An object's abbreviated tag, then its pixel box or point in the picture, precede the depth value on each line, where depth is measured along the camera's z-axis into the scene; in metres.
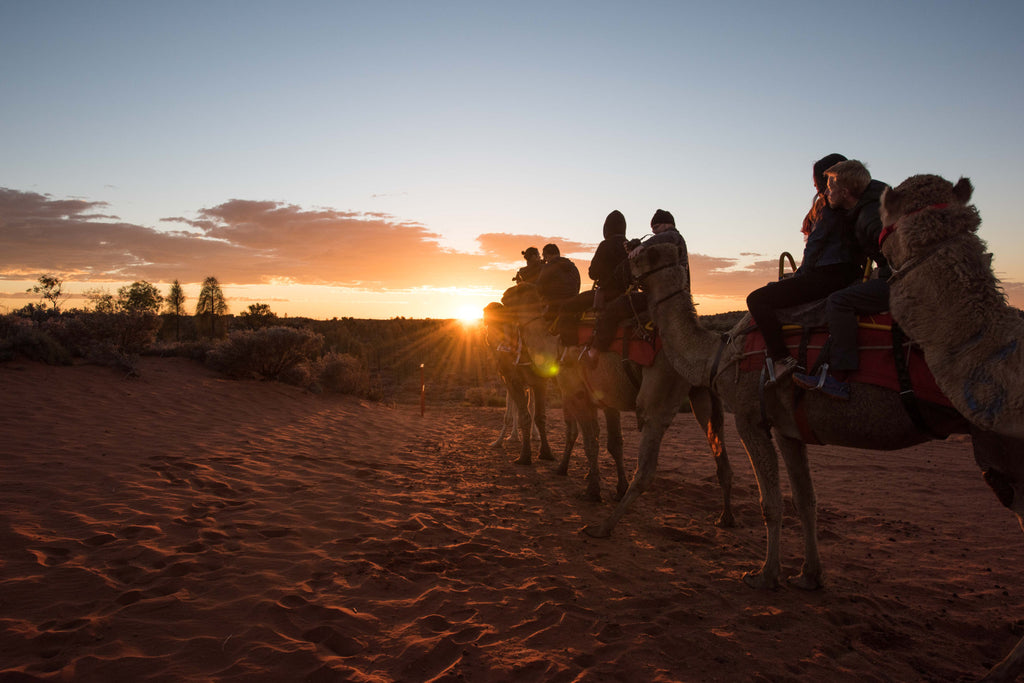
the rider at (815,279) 3.94
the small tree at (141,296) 38.53
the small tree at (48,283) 26.81
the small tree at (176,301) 42.09
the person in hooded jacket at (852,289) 3.44
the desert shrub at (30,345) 10.74
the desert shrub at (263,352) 14.77
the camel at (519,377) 9.10
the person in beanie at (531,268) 9.90
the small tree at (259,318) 29.09
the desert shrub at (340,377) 17.91
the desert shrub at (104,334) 12.16
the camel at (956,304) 2.73
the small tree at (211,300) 44.19
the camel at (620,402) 5.39
